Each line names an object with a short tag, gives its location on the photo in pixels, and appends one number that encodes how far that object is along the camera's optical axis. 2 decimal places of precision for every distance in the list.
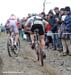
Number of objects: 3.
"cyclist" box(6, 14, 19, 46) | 11.82
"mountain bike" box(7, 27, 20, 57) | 11.17
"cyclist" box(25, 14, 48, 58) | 9.13
